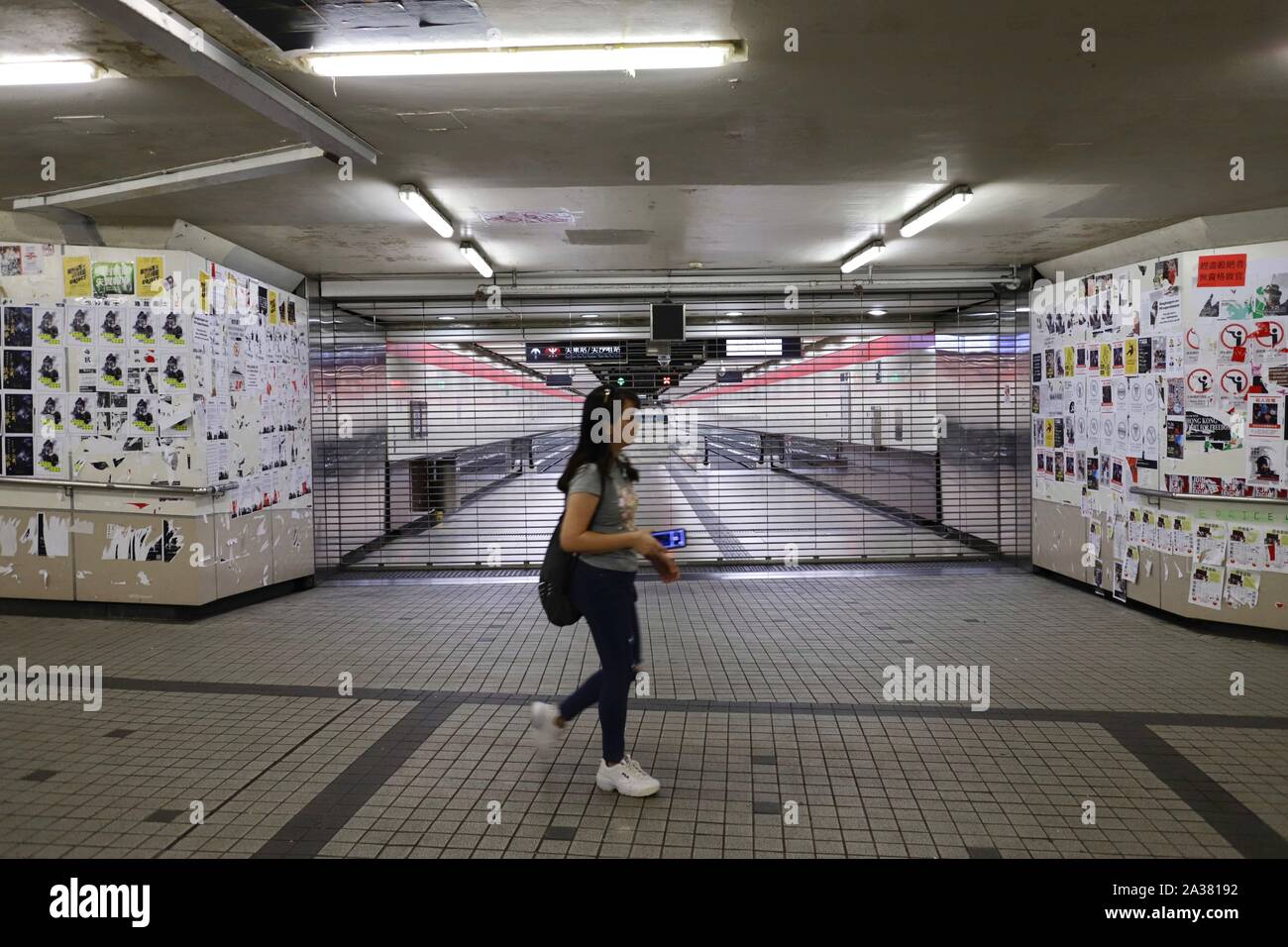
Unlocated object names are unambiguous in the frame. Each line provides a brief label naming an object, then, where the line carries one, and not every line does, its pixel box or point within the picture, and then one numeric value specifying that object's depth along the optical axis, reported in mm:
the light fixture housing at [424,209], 5406
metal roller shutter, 8695
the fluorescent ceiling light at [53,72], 3717
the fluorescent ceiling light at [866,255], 7340
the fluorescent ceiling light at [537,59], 3654
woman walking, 3158
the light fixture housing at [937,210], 5609
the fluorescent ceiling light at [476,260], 7191
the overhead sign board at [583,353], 9219
